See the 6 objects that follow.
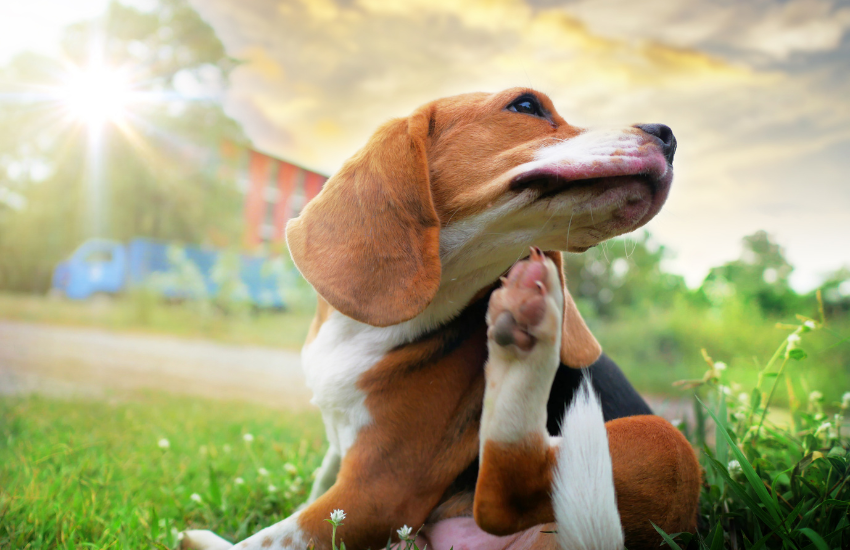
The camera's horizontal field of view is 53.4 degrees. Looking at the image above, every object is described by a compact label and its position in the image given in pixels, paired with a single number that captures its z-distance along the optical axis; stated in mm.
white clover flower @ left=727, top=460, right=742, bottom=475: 589
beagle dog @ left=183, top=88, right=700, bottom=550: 489
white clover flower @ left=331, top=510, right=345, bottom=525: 478
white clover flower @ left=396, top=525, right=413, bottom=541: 485
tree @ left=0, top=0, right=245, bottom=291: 9166
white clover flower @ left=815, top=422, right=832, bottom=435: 612
